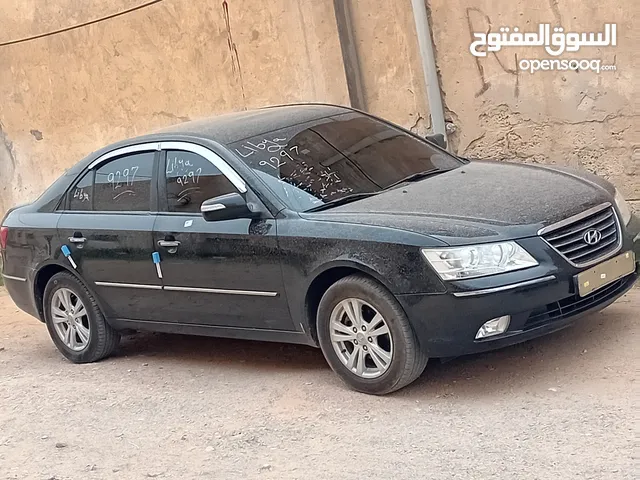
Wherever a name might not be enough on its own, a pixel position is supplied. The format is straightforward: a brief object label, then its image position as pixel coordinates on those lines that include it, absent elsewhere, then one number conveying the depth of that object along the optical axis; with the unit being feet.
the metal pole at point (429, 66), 28.07
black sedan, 16.80
